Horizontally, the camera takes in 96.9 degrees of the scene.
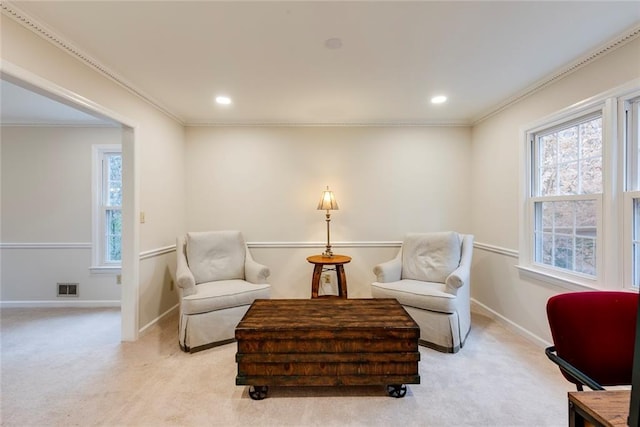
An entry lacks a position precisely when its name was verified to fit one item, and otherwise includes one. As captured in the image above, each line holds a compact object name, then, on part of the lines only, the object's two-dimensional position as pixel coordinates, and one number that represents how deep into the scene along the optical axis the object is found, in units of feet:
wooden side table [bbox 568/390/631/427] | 2.30
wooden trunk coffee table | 5.79
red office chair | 3.88
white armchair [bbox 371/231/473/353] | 7.84
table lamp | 10.70
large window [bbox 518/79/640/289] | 6.10
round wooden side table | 10.11
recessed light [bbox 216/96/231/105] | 9.21
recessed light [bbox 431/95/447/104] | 9.28
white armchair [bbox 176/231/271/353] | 7.91
